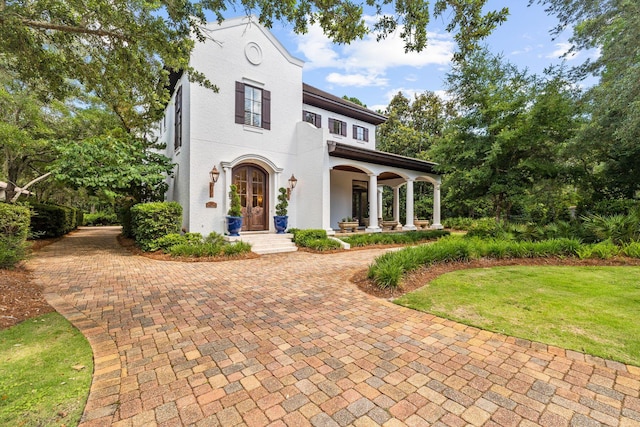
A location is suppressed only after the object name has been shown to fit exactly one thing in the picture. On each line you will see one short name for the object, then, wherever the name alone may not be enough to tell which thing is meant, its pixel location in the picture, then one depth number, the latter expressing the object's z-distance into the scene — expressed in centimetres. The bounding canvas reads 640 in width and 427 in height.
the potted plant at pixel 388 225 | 1474
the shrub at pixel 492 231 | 924
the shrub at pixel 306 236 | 1031
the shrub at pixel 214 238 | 937
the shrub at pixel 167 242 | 884
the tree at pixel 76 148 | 922
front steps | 947
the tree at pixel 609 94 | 705
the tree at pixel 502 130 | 922
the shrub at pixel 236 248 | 843
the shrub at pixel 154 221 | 899
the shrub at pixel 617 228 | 771
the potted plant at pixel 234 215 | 995
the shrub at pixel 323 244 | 982
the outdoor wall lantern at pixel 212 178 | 1016
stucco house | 1023
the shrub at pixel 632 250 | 674
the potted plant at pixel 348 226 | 1252
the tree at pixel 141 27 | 446
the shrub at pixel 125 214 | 1290
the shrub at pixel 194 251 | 823
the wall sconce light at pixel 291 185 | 1188
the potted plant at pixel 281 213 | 1120
